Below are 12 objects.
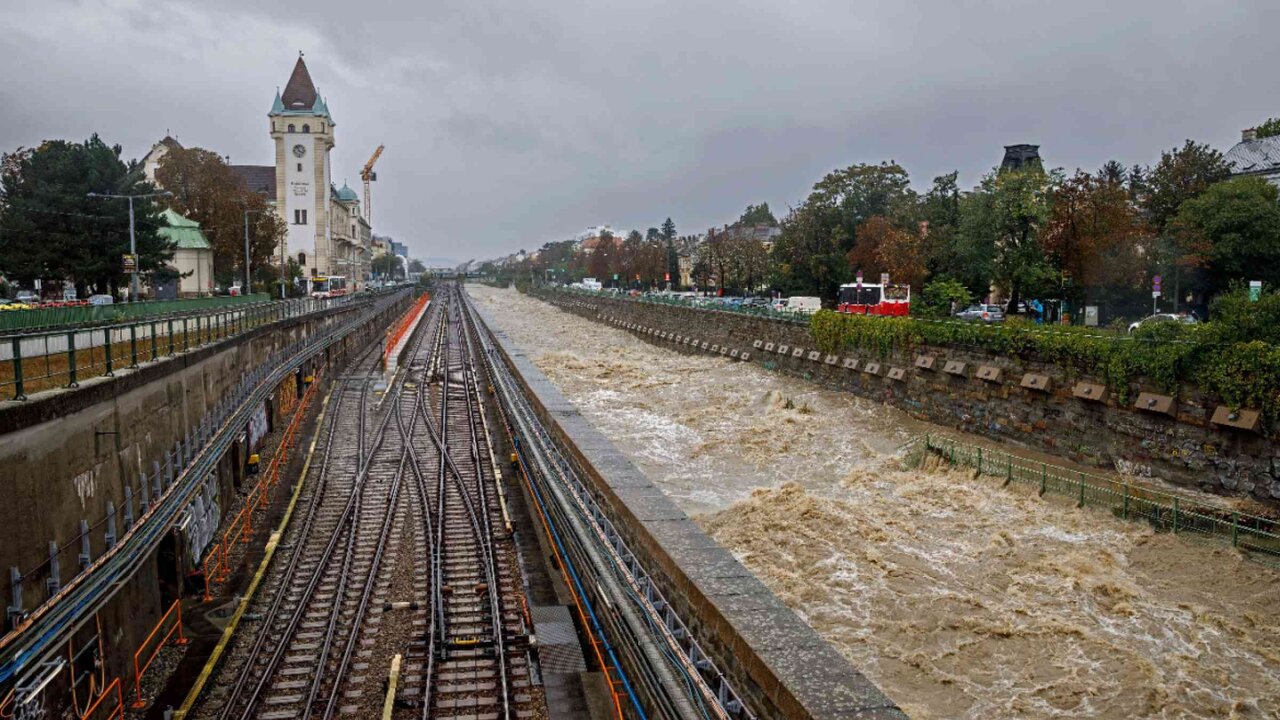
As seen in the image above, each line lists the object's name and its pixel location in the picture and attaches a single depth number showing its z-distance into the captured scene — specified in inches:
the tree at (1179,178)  1887.2
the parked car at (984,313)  1740.9
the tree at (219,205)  2432.3
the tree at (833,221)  2396.7
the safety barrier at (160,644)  467.7
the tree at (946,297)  1518.0
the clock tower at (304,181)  4252.0
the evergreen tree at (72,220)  1589.6
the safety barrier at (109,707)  428.5
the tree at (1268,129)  2706.7
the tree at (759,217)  5861.2
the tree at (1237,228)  1528.1
